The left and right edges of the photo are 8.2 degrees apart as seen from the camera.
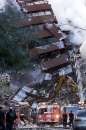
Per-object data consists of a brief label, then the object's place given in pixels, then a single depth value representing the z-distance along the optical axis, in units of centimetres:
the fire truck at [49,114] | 4545
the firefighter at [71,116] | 3992
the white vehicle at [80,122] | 2614
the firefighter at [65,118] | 3932
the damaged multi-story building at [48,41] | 6700
